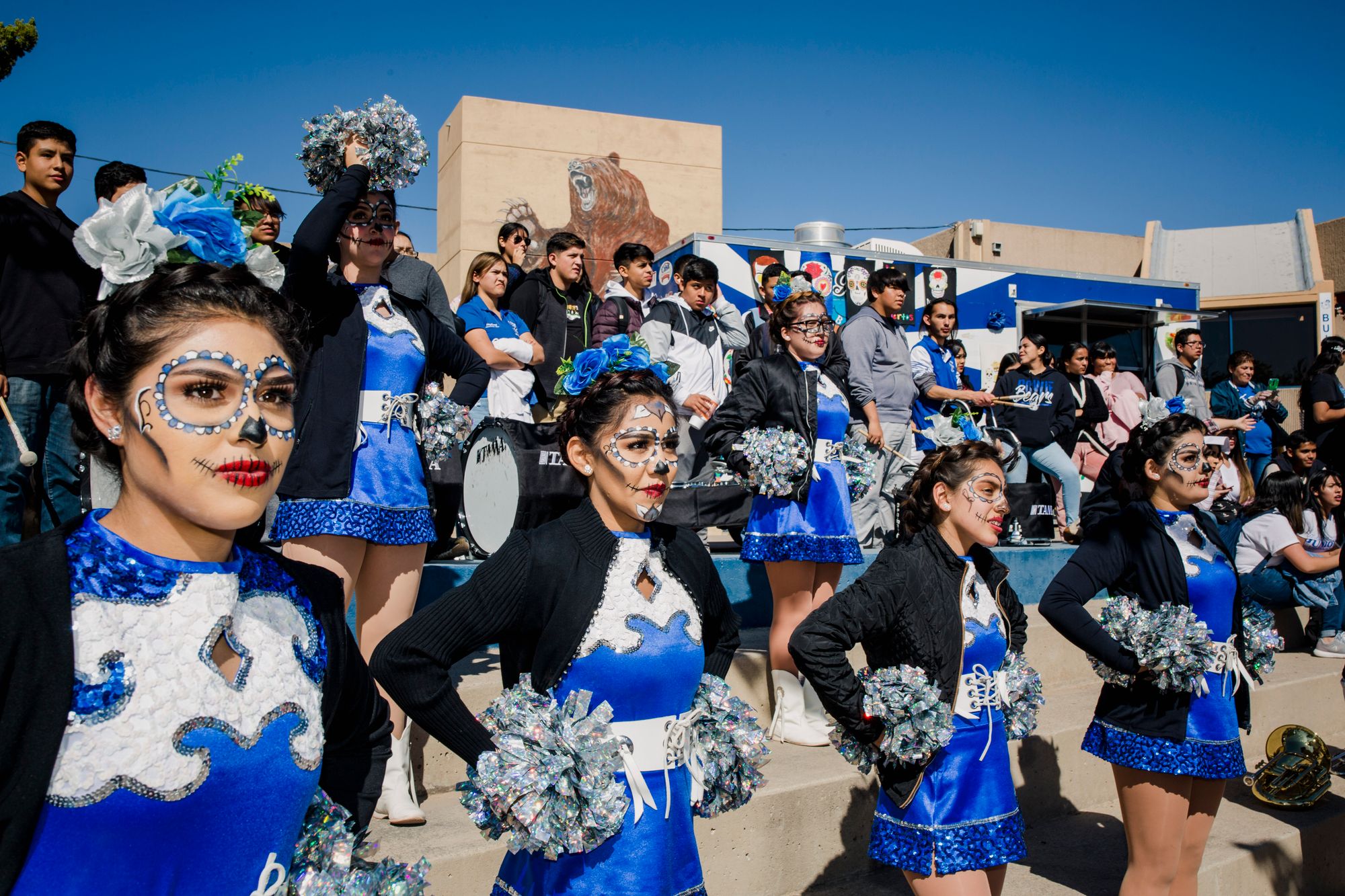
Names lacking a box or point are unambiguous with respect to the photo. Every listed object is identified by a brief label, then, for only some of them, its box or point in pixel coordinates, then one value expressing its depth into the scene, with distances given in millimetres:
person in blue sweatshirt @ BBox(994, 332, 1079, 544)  9000
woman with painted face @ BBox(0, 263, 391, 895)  1429
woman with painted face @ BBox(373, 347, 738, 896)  2432
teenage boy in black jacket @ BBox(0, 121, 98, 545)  4223
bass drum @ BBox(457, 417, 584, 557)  5977
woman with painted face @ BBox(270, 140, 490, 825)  3492
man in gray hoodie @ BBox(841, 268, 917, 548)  6988
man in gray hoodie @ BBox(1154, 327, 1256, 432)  10078
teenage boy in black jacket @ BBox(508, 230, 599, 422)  6863
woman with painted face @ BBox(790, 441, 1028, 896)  3143
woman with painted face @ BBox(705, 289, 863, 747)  5039
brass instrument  5793
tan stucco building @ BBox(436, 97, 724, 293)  16297
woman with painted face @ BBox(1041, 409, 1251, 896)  3926
